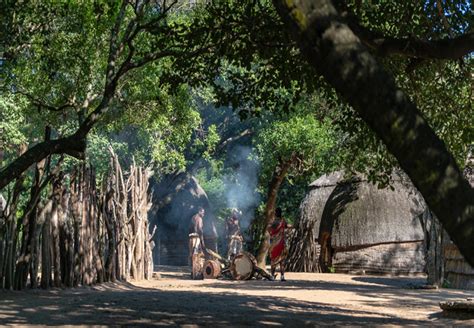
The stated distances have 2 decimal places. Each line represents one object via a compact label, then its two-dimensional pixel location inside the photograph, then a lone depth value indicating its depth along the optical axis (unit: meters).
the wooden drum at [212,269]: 21.06
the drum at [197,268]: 22.12
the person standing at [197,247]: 22.19
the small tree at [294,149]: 23.03
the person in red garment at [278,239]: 18.70
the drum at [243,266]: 19.27
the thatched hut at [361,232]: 25.39
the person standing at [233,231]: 26.15
